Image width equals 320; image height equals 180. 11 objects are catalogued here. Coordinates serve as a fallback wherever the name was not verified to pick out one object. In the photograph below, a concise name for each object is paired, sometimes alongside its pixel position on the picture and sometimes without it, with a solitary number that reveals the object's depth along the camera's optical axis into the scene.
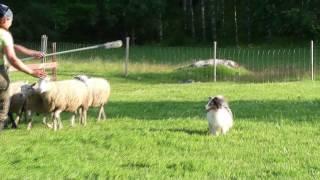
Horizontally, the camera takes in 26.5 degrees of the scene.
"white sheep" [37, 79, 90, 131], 13.09
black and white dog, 11.24
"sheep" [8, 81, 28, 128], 13.91
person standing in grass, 8.11
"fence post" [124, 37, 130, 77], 28.26
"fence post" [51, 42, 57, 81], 21.31
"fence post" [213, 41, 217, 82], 26.65
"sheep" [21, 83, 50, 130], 13.34
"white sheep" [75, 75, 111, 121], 14.34
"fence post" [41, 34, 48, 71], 22.81
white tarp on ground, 28.41
